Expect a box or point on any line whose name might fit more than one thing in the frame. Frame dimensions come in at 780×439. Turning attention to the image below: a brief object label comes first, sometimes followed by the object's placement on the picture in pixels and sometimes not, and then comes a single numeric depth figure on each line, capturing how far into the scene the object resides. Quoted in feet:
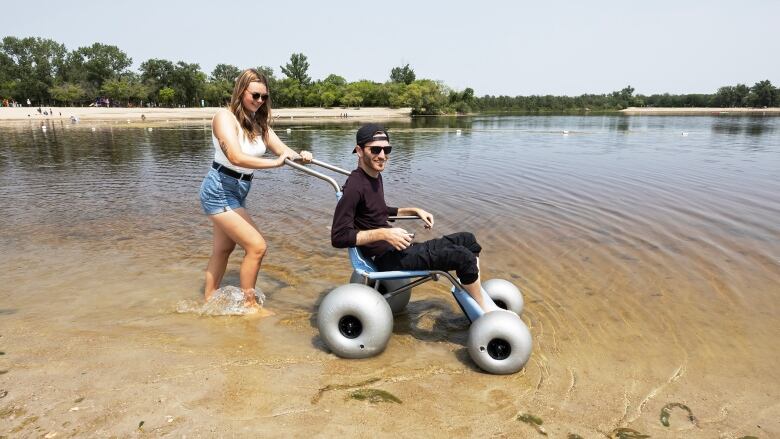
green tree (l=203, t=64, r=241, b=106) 373.69
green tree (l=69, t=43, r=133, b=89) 376.27
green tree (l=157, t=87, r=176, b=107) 354.54
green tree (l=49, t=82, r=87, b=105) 335.67
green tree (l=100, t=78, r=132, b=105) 344.90
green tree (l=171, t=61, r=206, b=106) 370.53
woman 15.14
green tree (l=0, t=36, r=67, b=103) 349.82
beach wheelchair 13.60
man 13.99
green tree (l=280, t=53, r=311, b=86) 474.08
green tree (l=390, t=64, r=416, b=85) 495.00
